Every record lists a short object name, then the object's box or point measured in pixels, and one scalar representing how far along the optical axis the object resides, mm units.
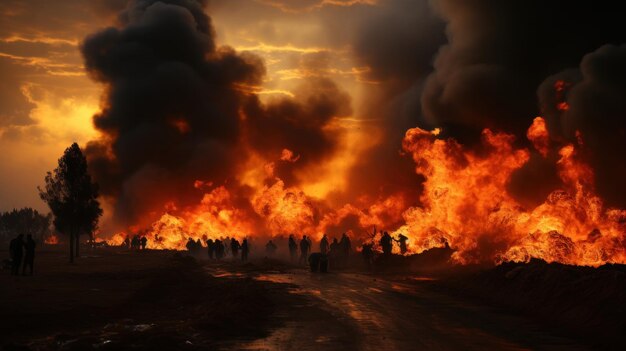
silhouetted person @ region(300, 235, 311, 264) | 50625
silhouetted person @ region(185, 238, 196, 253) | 62647
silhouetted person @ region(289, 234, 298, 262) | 53781
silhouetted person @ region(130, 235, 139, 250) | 70044
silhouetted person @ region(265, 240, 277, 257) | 63075
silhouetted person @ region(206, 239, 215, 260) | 56691
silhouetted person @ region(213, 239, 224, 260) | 56216
